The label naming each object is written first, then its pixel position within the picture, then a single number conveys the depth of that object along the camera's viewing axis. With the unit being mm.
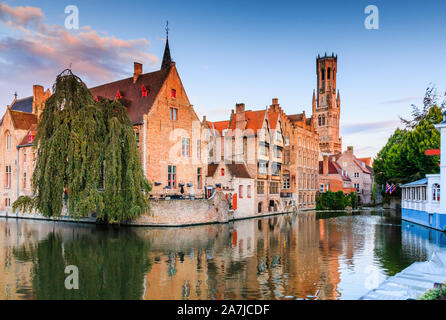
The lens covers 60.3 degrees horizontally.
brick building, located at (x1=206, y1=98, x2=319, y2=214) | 45125
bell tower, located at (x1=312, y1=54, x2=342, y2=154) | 120750
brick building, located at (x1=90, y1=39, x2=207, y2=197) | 34562
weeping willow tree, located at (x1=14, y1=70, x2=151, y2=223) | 25578
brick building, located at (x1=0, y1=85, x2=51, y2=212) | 41000
